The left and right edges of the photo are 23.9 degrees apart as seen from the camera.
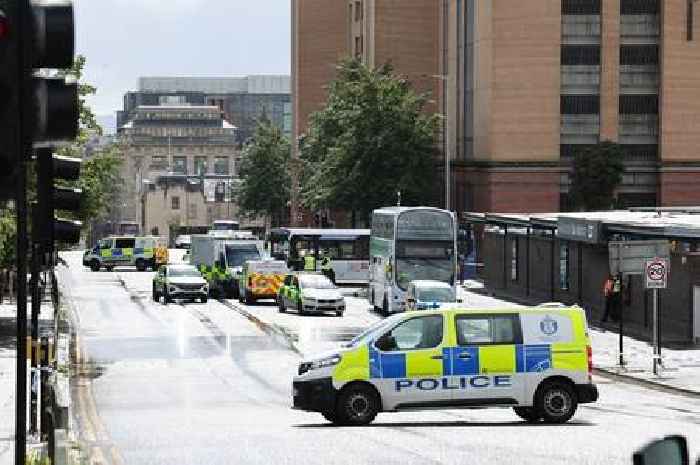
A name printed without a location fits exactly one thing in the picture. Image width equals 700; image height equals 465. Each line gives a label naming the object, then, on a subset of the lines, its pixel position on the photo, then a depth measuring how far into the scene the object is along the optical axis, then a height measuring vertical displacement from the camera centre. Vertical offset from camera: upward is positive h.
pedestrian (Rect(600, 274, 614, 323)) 49.72 -3.60
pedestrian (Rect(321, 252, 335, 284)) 77.75 -4.27
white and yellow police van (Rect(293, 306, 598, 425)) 23.75 -2.71
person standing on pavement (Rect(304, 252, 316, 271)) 75.75 -3.99
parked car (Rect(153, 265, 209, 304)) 66.25 -4.36
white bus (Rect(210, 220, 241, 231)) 146.00 -4.47
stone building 197.88 -3.45
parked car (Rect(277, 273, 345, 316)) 58.00 -4.23
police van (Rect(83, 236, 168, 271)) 104.25 -4.96
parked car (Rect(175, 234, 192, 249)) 143.45 -5.87
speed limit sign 36.00 -2.06
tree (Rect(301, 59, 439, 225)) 87.69 +1.39
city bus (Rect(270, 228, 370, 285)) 77.62 -3.44
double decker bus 56.44 -2.47
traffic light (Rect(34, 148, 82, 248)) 17.64 -0.31
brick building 88.31 +4.41
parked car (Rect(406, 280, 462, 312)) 51.16 -3.69
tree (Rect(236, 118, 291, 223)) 150.50 -0.03
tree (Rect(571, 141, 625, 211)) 85.75 +0.04
